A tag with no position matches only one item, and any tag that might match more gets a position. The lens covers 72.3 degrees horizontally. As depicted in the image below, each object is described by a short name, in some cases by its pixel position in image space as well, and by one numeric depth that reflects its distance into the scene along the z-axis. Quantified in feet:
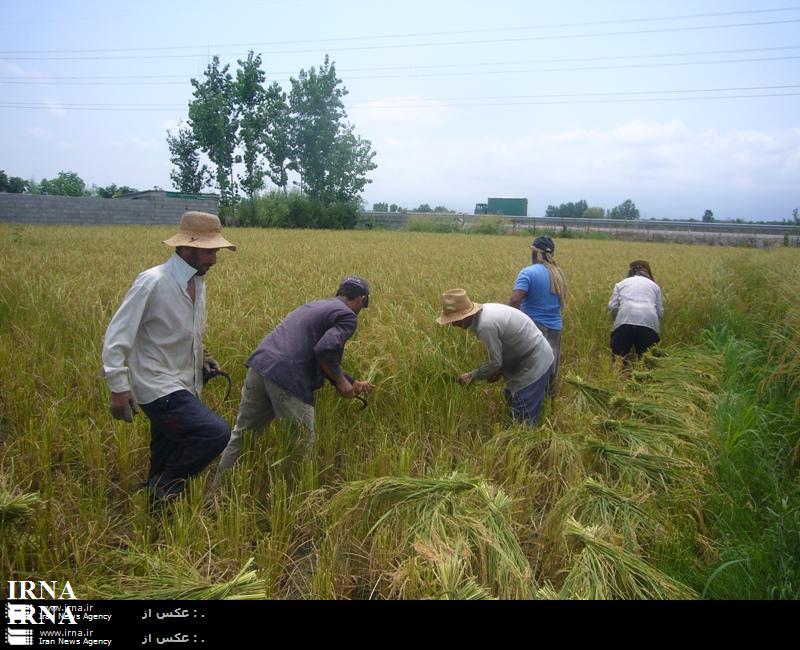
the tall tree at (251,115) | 117.91
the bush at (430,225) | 114.83
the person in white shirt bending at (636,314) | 18.16
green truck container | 190.08
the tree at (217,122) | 114.62
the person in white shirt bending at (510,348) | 12.28
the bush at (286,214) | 100.01
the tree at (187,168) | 122.11
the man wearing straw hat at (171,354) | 8.44
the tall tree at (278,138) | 122.31
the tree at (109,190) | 138.92
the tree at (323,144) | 133.69
